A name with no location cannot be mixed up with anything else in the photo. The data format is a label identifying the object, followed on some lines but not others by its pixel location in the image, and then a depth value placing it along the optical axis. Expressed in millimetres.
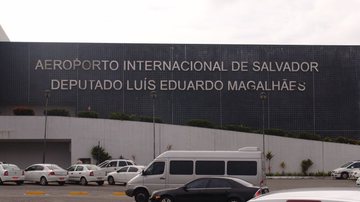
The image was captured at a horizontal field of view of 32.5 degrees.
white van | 24141
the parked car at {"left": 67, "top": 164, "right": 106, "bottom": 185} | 37938
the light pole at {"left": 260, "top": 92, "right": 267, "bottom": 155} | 63125
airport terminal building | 68438
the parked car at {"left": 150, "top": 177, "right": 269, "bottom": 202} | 19375
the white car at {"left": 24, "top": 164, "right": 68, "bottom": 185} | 36969
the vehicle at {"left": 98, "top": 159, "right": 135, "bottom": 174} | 43778
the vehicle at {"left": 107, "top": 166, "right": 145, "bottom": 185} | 37406
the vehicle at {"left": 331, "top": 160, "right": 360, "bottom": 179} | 51878
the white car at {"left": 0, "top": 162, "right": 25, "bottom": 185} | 36312
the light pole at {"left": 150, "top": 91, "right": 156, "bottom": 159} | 63078
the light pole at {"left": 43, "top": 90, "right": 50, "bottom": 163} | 57203
